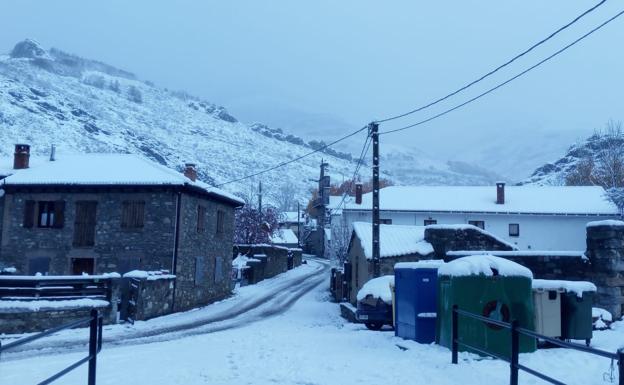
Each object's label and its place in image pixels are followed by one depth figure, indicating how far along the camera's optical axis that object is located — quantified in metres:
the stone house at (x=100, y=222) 23.67
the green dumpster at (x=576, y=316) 11.98
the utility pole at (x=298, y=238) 79.05
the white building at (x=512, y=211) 46.97
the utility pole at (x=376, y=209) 20.22
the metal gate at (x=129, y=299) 18.89
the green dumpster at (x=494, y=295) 10.03
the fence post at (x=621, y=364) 4.40
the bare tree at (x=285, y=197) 123.81
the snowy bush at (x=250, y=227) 52.44
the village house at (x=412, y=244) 22.81
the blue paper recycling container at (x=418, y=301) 11.95
